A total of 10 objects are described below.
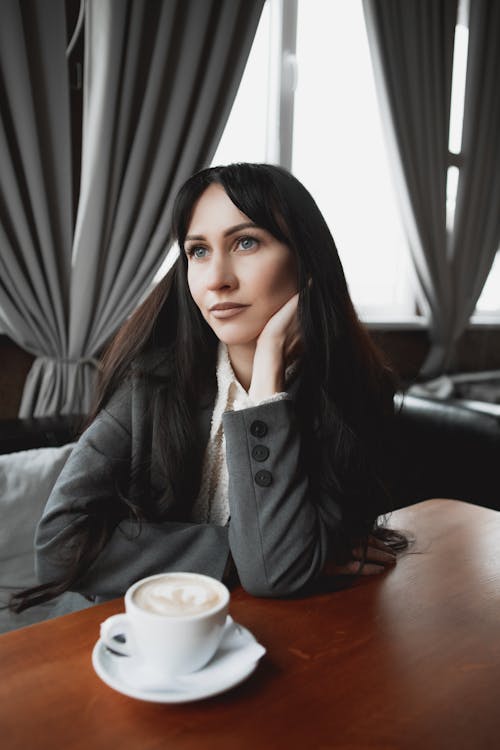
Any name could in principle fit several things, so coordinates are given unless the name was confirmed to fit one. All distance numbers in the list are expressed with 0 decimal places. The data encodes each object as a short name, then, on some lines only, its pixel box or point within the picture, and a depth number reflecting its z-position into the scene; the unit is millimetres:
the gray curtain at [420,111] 3168
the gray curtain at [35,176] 1969
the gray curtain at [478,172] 3629
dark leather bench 2303
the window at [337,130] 2949
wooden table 598
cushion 1321
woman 982
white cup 622
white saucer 620
